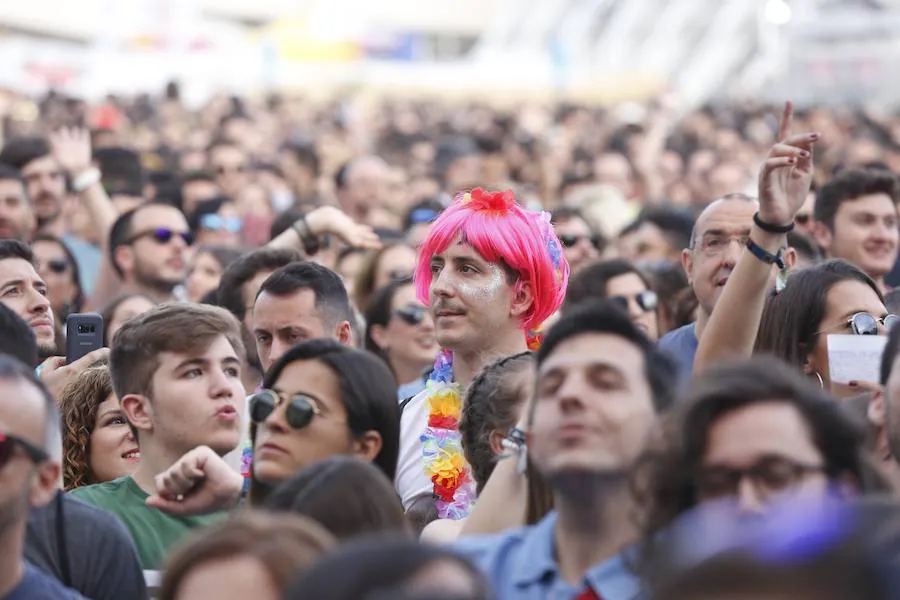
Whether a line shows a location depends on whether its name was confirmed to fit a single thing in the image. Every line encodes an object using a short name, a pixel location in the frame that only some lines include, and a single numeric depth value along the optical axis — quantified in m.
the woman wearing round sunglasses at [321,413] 9.01
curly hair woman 11.34
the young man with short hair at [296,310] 12.14
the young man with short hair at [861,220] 15.68
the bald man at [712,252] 12.55
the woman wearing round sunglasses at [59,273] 16.62
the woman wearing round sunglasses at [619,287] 14.77
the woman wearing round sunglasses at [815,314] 11.37
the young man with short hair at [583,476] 7.34
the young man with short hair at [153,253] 17.22
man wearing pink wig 11.34
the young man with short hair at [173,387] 10.27
